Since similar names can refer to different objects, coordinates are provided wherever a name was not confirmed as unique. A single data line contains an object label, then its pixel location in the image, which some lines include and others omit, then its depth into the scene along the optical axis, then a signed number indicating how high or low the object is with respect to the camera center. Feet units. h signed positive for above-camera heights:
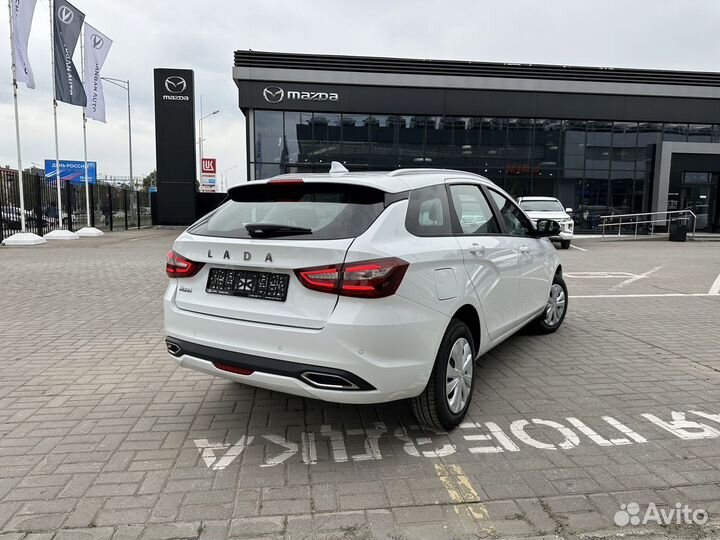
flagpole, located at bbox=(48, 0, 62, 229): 59.72 +10.43
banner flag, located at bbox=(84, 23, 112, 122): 70.79 +16.81
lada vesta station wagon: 9.54 -1.81
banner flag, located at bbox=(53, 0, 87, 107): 60.49 +16.71
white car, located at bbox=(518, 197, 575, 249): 57.41 -1.07
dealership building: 79.82 +11.80
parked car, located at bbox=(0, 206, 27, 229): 59.36 -2.84
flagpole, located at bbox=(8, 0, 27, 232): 52.65 +7.08
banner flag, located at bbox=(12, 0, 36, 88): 52.85 +15.53
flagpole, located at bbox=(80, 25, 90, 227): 69.62 +8.91
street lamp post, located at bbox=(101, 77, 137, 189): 149.69 +14.93
